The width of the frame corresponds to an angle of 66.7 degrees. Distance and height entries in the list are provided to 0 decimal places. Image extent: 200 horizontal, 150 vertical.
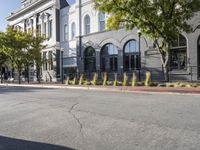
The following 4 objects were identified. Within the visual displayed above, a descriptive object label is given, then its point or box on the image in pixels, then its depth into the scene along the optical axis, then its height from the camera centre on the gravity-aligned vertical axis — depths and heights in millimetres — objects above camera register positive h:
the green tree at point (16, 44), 17199 +3534
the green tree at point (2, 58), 20942 +2424
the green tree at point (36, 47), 17578 +3240
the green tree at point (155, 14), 9847 +3988
